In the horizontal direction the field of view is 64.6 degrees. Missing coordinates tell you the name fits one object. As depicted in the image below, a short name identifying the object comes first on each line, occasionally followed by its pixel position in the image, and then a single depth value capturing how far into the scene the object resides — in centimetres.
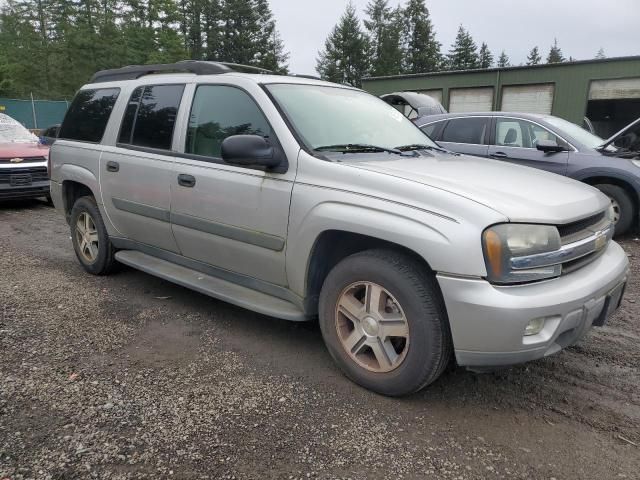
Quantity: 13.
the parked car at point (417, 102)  969
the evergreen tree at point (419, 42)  6272
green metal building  1816
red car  840
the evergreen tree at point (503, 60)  10338
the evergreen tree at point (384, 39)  6159
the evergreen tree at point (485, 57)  8286
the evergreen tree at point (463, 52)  7362
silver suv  242
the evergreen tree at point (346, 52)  6053
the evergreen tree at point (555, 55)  10171
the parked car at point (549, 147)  670
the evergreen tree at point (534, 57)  10681
